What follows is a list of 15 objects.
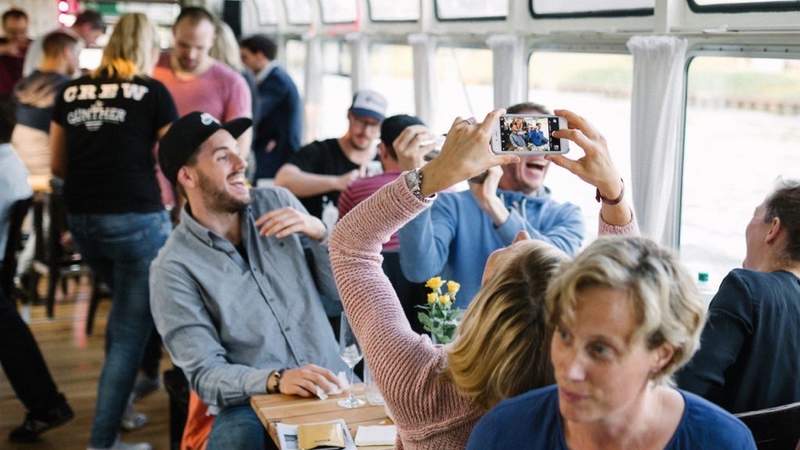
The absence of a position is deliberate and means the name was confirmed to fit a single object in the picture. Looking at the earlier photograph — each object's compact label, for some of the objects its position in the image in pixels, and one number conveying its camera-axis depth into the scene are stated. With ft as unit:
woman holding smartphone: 5.33
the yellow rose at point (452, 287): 8.55
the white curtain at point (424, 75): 19.92
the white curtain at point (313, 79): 28.78
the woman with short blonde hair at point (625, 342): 4.63
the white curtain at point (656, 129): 12.40
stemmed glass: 8.48
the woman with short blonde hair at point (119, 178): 13.47
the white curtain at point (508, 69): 16.14
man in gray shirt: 9.04
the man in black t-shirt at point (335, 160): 15.38
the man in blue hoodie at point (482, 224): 11.21
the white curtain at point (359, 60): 24.30
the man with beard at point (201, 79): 16.75
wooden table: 8.06
